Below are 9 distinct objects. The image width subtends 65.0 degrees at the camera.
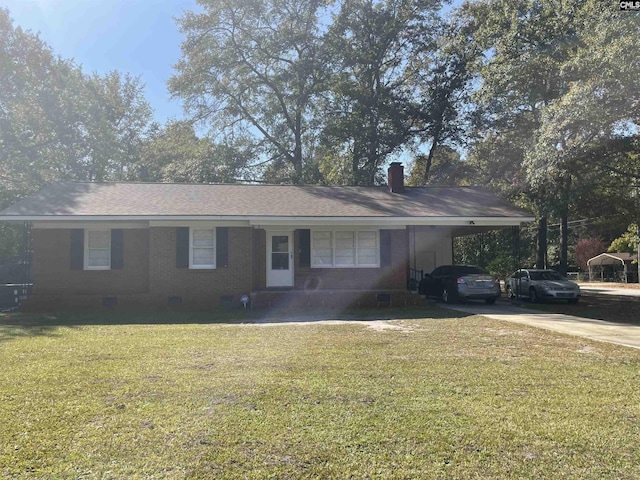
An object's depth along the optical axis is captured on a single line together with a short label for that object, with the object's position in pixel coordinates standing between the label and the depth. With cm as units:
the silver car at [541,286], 1761
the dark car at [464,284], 1616
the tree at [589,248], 5181
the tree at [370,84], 2866
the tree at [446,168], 2877
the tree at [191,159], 2841
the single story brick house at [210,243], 1513
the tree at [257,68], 2884
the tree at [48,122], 2789
